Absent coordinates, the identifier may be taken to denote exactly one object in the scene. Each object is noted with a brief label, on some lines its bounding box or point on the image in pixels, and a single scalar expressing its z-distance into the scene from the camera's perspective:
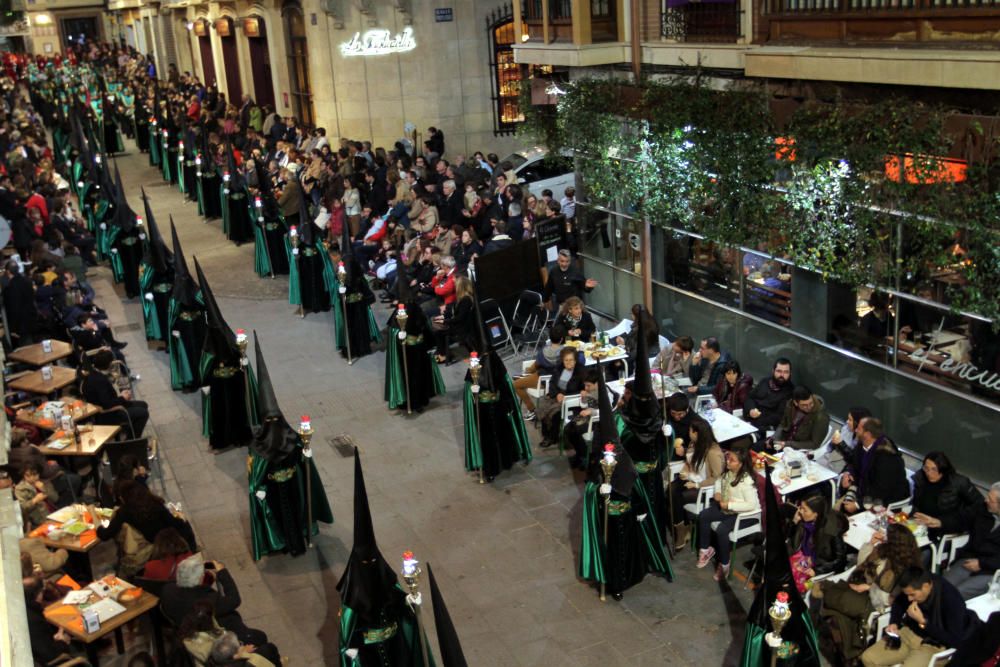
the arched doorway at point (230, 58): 37.94
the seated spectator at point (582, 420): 12.05
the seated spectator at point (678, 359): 13.12
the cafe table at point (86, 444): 11.95
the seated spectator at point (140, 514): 9.78
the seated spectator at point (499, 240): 16.33
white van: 21.45
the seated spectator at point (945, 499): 9.24
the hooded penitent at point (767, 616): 7.52
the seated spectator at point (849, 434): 10.55
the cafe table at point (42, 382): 13.51
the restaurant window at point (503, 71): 26.27
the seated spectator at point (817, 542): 9.12
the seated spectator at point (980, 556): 8.67
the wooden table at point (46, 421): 12.48
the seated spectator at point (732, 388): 12.24
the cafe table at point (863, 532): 9.20
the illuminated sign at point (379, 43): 26.56
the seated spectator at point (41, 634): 8.26
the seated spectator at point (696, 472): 10.44
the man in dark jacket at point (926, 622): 7.87
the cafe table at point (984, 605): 8.27
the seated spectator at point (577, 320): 14.20
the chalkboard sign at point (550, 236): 16.59
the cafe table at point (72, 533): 10.15
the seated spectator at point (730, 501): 9.99
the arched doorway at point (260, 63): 34.72
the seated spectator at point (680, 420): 10.91
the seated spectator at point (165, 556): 9.22
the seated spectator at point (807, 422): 11.11
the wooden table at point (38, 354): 14.38
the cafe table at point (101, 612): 8.82
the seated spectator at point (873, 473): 9.91
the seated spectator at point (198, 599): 8.66
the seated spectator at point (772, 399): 11.73
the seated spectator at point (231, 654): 7.73
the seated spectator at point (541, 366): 13.32
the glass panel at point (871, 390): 10.83
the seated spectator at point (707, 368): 12.76
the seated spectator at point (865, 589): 8.31
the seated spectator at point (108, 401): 12.95
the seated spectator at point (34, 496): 10.38
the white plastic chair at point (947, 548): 9.24
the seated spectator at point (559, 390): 12.74
